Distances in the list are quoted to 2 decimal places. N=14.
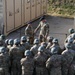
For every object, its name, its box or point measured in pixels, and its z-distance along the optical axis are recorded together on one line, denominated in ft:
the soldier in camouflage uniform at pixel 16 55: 40.86
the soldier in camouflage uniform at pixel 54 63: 37.40
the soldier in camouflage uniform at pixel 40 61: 38.34
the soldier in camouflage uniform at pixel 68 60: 38.88
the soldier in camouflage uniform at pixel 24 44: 42.08
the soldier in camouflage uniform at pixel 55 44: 42.17
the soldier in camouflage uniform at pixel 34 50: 40.95
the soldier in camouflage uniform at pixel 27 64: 37.82
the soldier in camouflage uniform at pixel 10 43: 42.52
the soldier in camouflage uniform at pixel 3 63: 39.06
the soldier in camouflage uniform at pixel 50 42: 44.19
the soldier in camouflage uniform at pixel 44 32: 54.54
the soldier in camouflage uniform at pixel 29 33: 54.52
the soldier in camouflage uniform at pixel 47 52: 39.17
